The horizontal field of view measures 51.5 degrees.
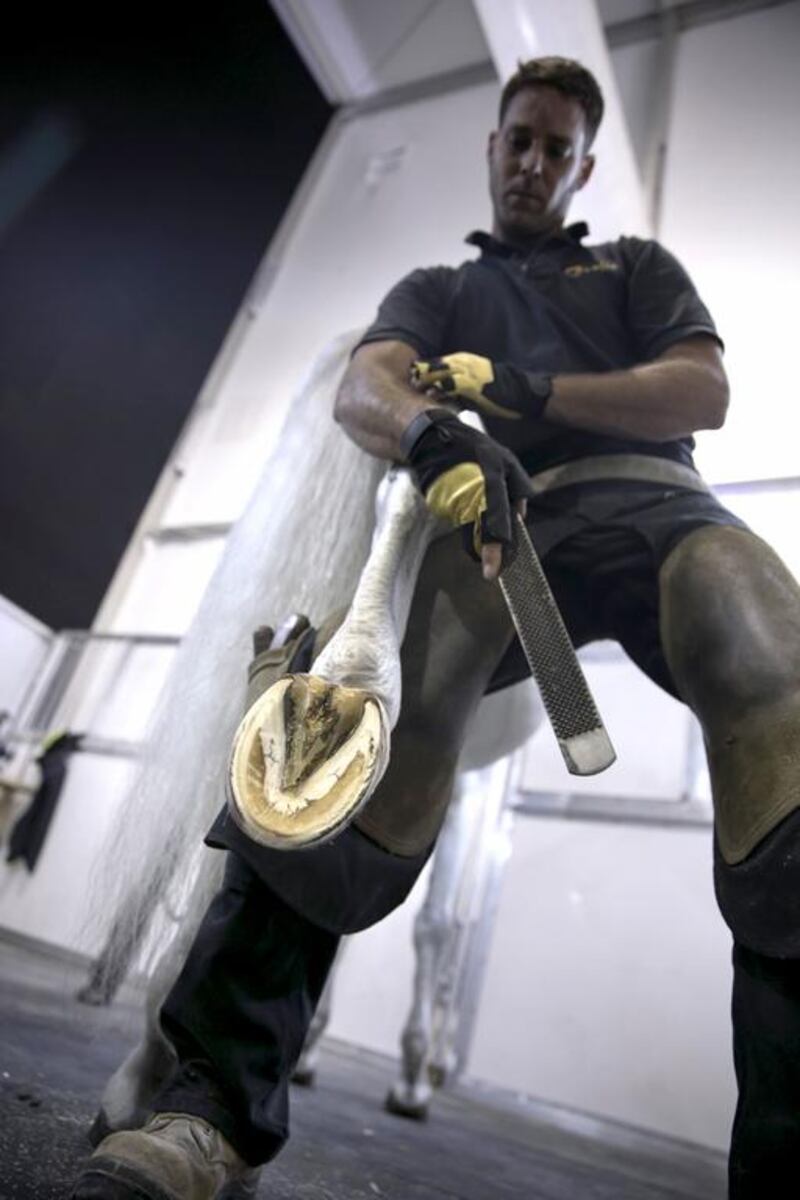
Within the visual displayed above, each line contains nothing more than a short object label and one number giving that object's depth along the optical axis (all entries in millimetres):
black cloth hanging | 4219
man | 722
